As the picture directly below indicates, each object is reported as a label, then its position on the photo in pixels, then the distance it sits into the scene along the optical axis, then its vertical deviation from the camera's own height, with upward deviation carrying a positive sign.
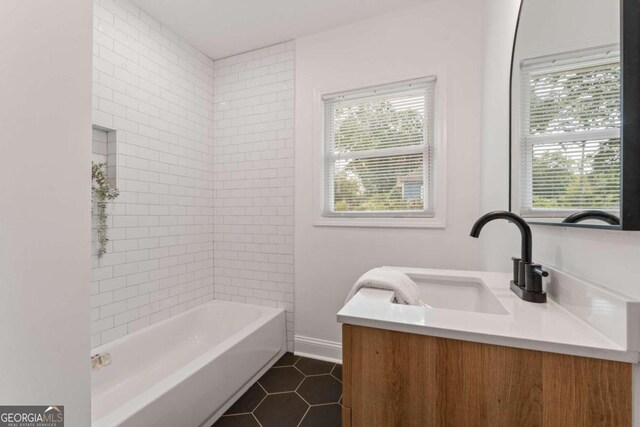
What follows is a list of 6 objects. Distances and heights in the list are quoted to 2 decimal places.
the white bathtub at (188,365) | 1.29 -1.01
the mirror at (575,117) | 0.59 +0.28
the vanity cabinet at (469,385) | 0.56 -0.40
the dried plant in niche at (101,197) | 1.75 +0.10
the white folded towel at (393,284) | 0.98 -0.28
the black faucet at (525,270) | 0.87 -0.19
